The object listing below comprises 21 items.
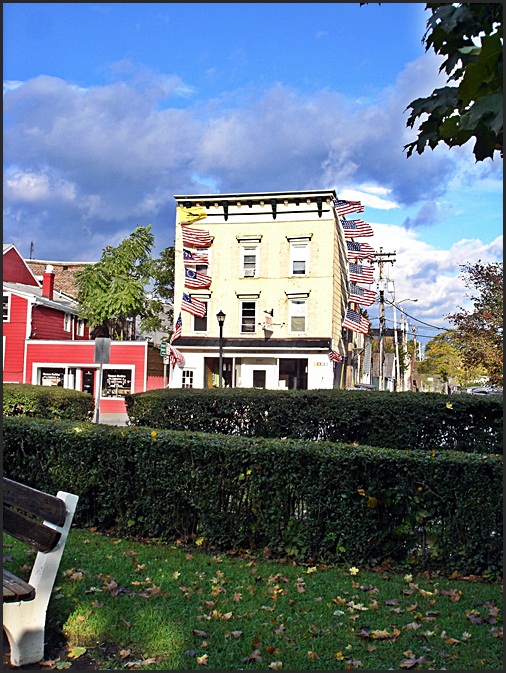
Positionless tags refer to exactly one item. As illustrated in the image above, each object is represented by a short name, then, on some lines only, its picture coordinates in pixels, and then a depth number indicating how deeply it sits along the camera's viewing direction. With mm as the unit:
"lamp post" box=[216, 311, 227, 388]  26775
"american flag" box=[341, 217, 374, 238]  35031
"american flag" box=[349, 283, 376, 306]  34312
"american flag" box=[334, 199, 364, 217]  34969
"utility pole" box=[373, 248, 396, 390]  38375
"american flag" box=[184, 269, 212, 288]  35750
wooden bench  3908
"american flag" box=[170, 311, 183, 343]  35594
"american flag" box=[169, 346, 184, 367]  35431
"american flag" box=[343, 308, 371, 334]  35688
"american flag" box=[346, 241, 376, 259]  35125
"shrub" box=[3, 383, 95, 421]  13969
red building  35812
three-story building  34844
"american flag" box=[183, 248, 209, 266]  35812
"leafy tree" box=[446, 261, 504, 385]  19422
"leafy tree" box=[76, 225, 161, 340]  40281
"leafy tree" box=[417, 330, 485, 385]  52947
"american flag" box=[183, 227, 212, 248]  35969
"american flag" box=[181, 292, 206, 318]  35069
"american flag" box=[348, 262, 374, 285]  34656
